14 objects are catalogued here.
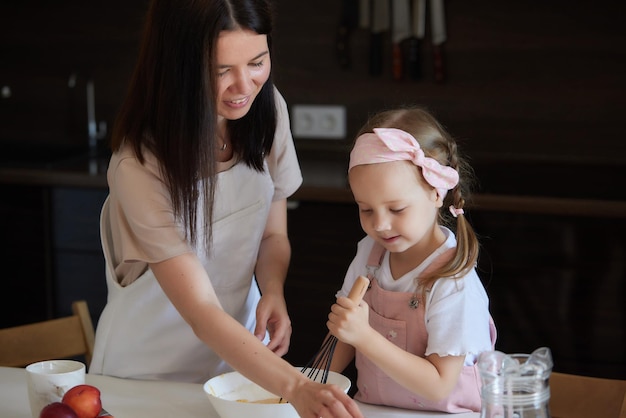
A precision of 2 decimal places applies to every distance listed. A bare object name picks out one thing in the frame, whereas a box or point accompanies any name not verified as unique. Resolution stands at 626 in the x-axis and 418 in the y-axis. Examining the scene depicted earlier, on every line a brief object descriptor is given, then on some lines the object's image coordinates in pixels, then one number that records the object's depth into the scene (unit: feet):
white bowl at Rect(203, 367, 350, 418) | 4.14
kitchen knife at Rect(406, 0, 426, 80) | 9.48
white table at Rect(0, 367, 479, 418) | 4.61
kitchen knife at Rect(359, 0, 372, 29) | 9.68
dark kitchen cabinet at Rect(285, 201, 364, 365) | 8.65
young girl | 4.42
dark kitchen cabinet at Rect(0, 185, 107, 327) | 9.41
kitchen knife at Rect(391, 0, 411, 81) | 9.52
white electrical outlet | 10.07
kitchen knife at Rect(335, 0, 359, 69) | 9.72
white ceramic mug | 4.39
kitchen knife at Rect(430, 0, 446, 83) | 9.43
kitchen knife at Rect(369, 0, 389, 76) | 9.60
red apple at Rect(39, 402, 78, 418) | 3.95
